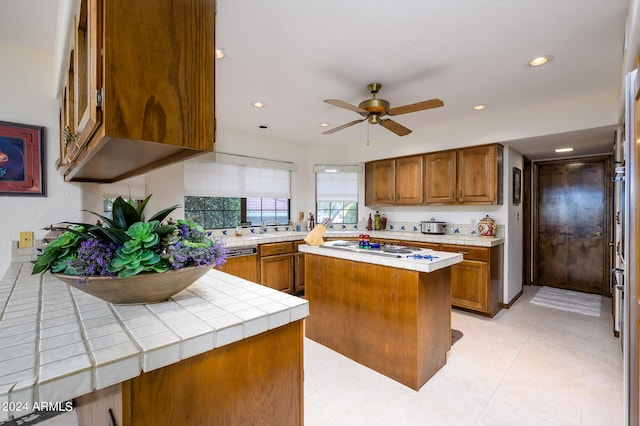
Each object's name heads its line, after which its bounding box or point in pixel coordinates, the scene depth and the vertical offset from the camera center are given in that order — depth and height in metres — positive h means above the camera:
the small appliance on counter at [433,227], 4.34 -0.25
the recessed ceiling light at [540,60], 2.26 +1.19
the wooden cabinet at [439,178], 3.75 +0.48
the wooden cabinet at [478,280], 3.49 -0.86
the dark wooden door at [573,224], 4.37 -0.23
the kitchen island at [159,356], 0.63 -0.35
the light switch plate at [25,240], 2.01 -0.18
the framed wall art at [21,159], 1.97 +0.38
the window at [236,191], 4.00 +0.32
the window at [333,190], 5.29 +0.39
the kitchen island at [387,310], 2.14 -0.81
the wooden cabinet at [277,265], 3.92 -0.75
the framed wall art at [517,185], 4.07 +0.37
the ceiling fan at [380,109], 2.29 +0.86
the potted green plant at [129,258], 0.88 -0.14
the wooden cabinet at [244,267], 3.58 -0.70
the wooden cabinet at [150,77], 0.76 +0.38
